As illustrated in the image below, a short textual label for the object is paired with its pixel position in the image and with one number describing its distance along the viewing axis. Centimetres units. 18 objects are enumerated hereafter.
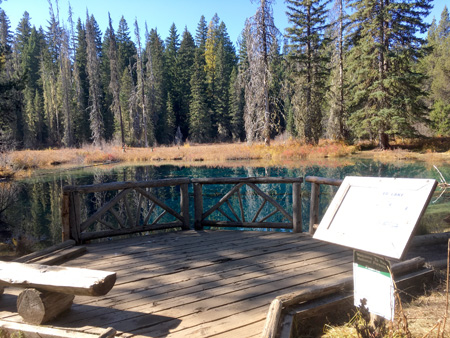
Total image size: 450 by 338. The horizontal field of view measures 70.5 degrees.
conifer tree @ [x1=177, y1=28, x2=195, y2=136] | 5316
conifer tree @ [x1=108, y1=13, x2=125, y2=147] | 3688
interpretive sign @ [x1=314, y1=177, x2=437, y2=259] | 197
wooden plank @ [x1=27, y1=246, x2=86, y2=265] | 396
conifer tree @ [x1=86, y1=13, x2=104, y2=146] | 3784
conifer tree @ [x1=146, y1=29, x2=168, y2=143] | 4672
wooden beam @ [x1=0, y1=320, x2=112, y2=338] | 241
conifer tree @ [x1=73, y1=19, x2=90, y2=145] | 4497
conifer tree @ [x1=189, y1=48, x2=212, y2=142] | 4750
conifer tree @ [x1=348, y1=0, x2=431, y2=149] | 2334
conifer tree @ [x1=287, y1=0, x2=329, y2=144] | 2689
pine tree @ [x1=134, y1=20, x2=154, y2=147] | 3787
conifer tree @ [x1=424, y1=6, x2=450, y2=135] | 2723
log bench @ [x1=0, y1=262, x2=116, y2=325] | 247
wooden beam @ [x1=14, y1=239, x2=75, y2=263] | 390
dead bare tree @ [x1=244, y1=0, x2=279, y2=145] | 2259
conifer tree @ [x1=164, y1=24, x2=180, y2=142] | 4972
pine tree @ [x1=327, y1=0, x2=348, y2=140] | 2731
